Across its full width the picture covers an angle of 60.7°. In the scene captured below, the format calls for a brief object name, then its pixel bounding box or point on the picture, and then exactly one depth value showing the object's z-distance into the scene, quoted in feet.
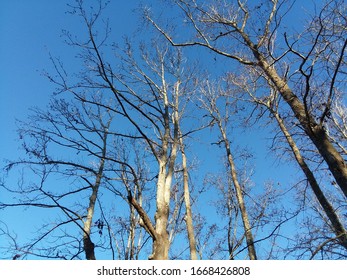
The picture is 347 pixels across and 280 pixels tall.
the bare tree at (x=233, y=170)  26.85
